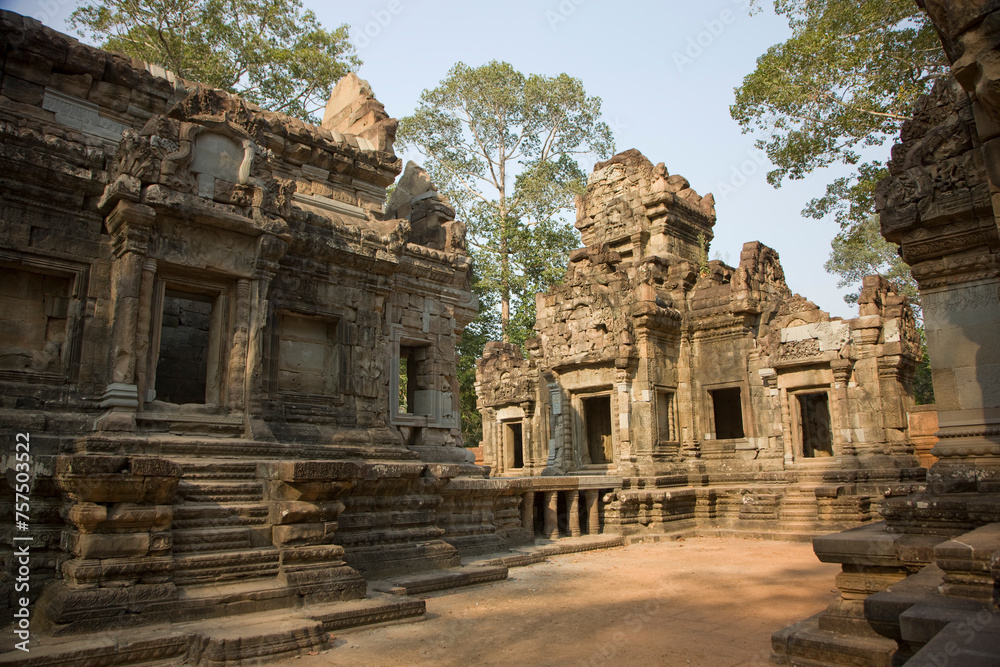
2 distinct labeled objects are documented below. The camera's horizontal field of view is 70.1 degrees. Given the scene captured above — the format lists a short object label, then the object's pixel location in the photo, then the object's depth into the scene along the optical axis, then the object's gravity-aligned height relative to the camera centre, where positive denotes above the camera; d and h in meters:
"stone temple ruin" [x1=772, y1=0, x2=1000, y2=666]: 3.61 +0.48
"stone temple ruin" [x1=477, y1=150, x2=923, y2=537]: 13.30 +1.70
